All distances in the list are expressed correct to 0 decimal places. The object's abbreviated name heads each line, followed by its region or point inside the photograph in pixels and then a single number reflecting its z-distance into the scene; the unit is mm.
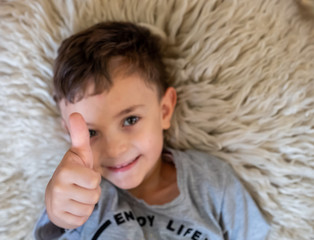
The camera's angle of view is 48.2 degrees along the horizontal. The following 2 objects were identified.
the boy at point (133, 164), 764
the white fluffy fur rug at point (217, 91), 886
